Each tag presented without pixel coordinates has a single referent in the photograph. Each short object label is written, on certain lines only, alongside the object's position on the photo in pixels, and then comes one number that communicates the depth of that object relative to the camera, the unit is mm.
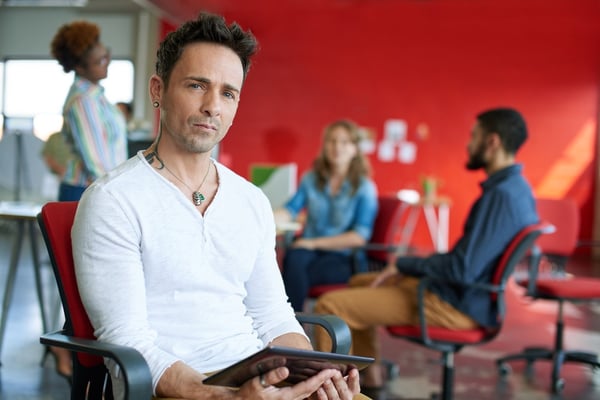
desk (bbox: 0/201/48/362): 3676
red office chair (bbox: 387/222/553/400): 2959
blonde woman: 3996
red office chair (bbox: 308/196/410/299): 4121
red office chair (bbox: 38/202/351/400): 1654
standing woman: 3287
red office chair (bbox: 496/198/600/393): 3963
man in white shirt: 1546
